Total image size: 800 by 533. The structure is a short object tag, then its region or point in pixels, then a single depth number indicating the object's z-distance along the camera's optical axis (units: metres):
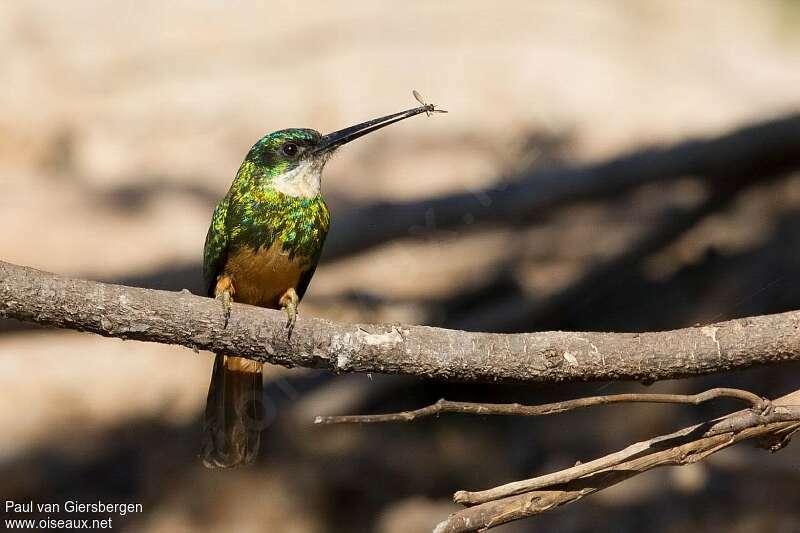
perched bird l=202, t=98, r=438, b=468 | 5.90
